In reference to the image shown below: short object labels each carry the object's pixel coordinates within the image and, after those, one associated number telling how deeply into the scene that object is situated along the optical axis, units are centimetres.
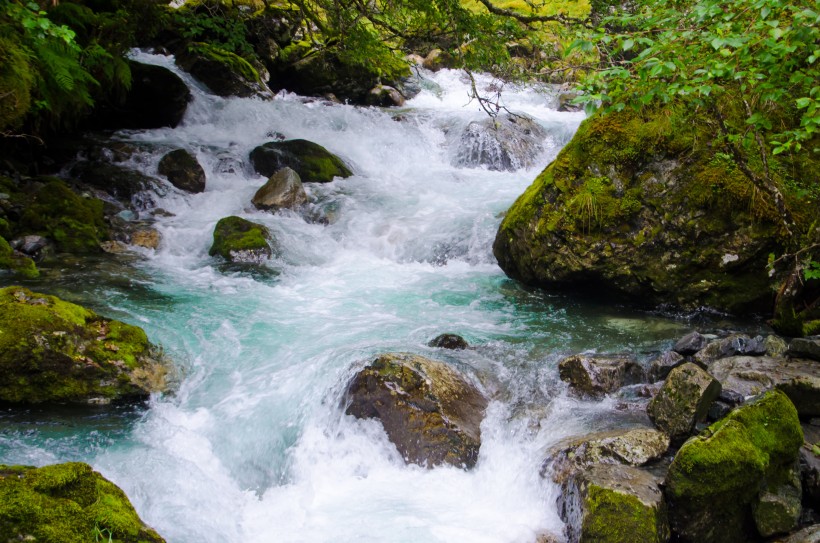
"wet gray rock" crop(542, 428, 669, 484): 444
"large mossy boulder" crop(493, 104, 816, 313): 696
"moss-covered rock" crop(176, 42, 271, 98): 1677
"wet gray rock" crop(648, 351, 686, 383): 585
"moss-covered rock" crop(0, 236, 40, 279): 787
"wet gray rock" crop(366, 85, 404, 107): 2122
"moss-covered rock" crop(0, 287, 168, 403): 521
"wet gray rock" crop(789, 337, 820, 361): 528
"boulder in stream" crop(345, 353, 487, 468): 505
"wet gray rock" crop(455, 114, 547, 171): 1644
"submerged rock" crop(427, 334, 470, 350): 678
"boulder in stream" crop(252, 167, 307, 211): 1234
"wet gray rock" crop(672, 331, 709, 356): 617
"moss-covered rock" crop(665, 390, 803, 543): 378
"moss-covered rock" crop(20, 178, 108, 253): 914
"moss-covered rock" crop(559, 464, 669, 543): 365
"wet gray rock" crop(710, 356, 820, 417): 466
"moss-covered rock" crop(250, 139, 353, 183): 1403
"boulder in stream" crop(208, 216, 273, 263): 1016
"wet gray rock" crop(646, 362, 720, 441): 465
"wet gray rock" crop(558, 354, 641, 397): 569
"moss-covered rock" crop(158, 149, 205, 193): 1259
